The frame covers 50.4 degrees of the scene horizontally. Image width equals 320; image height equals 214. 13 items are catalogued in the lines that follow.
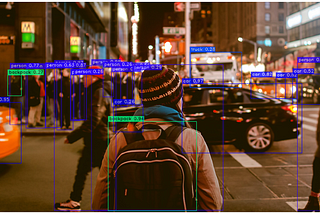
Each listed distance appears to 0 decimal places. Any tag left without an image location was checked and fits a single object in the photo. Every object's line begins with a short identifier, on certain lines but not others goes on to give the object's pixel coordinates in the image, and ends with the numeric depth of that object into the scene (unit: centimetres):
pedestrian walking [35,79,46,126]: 1302
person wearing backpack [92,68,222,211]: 186
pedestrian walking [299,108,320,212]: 421
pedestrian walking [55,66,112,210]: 453
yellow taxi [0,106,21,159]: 645
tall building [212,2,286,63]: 9288
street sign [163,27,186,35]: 1545
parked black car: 860
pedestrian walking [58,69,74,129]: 1271
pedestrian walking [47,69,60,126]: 1362
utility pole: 1702
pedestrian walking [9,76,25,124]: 1395
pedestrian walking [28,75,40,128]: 1269
